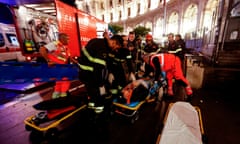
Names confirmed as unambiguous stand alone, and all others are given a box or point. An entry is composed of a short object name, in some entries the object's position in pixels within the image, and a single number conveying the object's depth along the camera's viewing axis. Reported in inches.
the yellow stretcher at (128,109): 79.6
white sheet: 49.4
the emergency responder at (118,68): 107.3
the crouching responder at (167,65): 106.0
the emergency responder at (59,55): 88.0
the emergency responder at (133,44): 151.3
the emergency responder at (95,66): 69.8
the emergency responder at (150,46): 158.5
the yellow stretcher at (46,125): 64.0
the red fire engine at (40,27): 135.9
